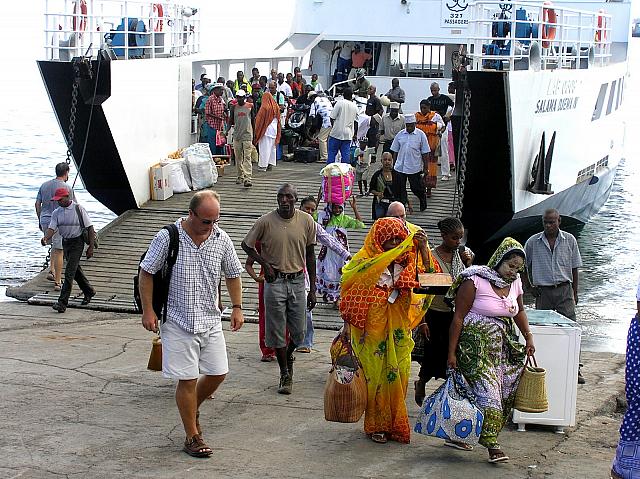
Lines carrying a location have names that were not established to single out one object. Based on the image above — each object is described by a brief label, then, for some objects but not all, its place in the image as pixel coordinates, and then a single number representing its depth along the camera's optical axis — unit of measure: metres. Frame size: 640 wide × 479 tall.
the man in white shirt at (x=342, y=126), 16.53
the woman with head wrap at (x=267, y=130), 17.48
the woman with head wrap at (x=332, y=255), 11.02
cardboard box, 15.48
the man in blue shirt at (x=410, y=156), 14.39
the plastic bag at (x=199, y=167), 16.19
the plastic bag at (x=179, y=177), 15.85
